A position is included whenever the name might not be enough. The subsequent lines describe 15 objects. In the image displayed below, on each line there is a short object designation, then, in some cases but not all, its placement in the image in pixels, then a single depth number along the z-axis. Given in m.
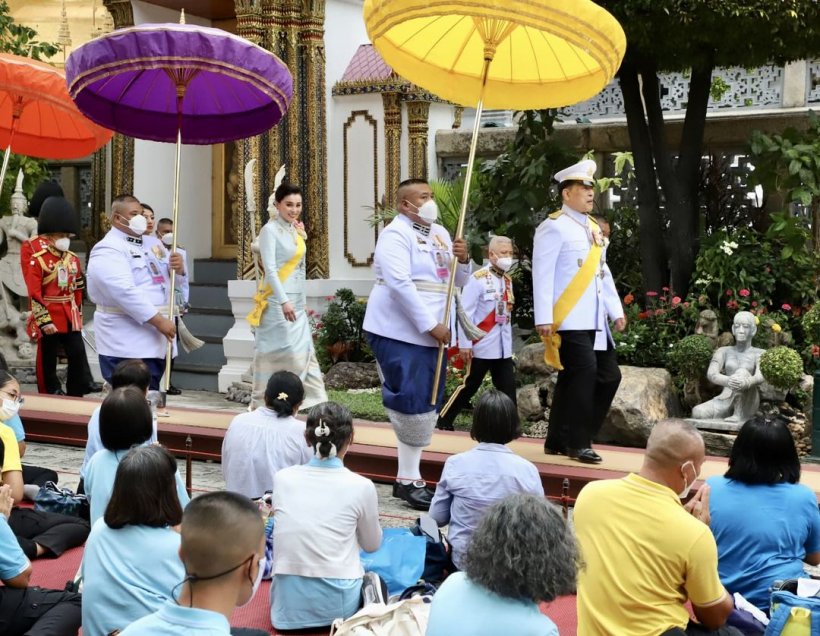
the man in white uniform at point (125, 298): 7.92
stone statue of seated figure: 8.89
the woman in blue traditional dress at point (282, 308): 8.98
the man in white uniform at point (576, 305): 7.11
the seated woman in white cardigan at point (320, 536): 4.65
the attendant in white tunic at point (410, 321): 6.95
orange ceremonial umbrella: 8.55
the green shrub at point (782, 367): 8.66
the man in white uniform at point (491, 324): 8.77
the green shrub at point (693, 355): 9.35
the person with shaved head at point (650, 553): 3.61
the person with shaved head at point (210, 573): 2.73
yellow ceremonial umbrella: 6.46
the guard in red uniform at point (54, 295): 10.93
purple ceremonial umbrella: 7.30
